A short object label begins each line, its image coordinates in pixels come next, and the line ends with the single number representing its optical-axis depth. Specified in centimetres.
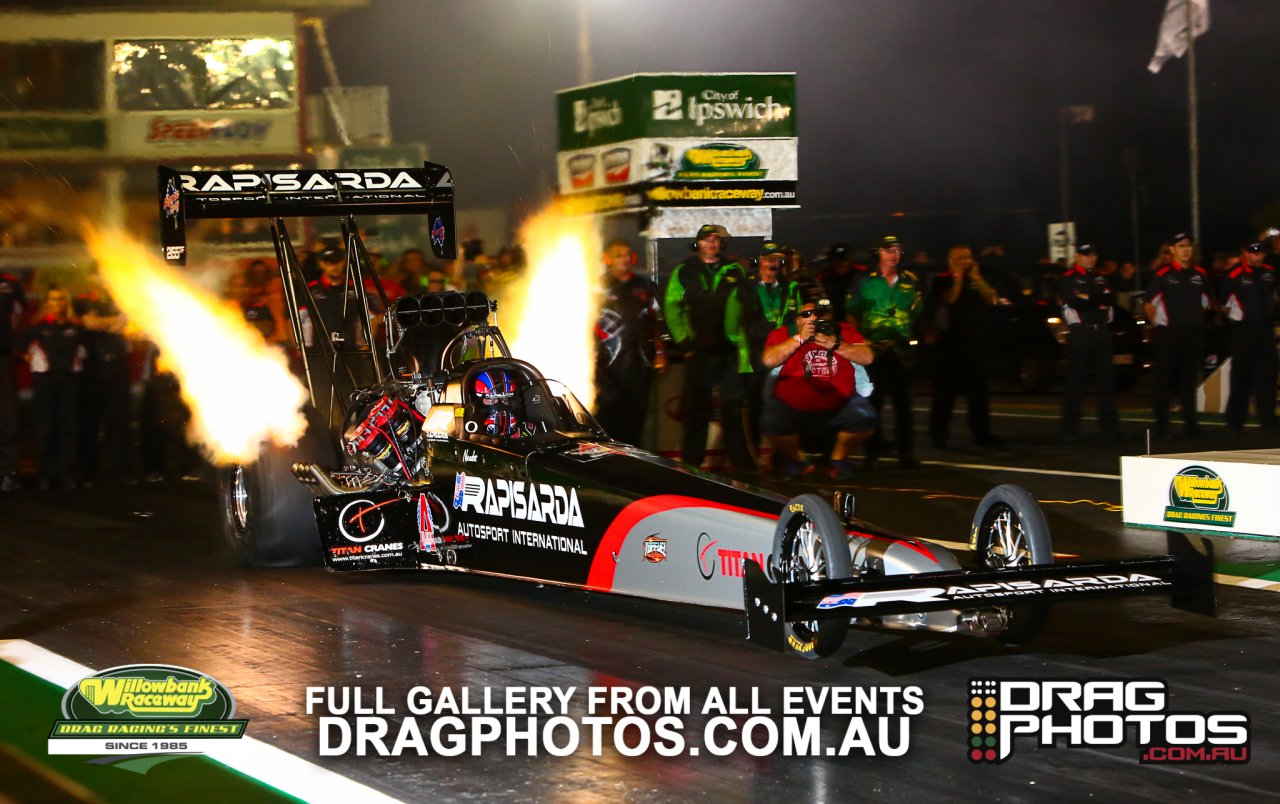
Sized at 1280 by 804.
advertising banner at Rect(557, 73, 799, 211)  2472
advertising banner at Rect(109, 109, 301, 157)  2455
